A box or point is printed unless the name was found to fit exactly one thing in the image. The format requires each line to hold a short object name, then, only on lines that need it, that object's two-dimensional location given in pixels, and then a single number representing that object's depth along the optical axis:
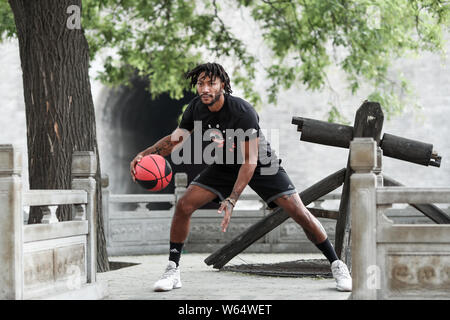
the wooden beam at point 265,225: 14.77
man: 11.41
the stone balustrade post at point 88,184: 11.43
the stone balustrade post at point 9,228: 9.20
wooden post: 13.63
